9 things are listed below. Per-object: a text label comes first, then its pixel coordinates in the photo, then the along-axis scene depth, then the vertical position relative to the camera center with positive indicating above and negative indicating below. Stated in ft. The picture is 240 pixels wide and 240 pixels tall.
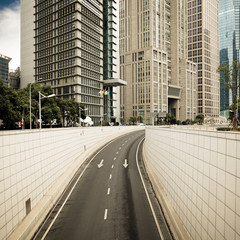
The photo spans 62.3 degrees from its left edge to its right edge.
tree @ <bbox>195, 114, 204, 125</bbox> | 482.00 -0.21
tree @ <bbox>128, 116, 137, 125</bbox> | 430.57 -0.30
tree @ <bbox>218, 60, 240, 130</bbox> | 100.49 +24.57
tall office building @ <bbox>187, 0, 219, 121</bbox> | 588.50 +212.49
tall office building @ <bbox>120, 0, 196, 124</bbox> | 485.97 +152.85
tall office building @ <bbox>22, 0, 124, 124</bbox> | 324.80 +123.59
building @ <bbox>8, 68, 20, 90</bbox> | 467.27 +90.03
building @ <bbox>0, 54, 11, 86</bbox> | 514.27 +142.41
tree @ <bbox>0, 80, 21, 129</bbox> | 137.24 +9.35
